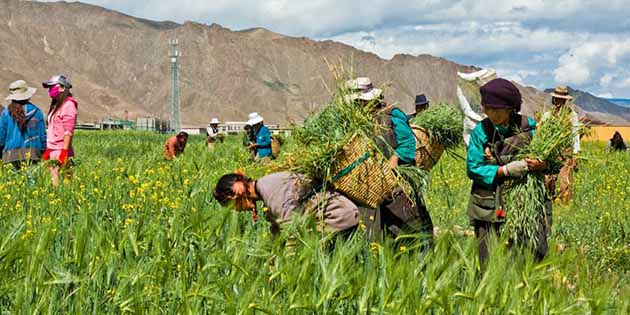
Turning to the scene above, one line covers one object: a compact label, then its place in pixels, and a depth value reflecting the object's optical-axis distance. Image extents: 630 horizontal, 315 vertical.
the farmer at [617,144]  22.89
